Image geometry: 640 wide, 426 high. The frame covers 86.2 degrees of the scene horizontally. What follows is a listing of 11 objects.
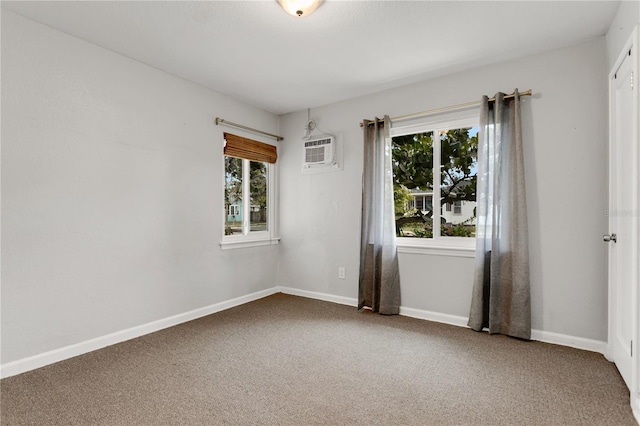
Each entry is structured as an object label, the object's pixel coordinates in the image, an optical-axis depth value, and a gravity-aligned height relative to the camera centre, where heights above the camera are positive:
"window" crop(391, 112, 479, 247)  3.31 +0.33
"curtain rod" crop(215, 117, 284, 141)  3.69 +0.99
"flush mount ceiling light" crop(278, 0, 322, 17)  2.12 +1.30
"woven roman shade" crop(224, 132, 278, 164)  3.84 +0.75
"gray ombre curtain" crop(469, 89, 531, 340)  2.82 -0.13
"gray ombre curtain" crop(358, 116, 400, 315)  3.54 -0.17
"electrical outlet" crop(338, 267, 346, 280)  3.99 -0.71
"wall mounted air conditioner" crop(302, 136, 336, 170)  4.03 +0.72
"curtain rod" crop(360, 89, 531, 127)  2.90 +0.99
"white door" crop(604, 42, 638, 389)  1.91 -0.05
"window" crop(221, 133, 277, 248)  3.92 +0.25
